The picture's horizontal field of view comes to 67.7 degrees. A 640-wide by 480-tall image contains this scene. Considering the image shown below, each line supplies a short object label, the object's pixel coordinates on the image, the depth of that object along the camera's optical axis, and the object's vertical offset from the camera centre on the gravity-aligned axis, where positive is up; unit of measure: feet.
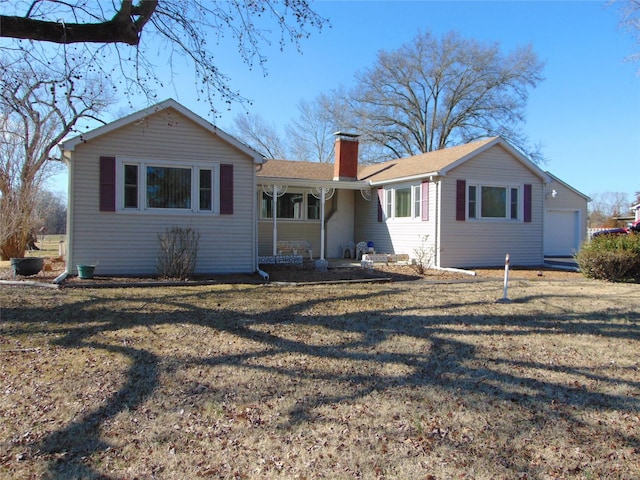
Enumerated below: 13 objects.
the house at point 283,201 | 35.45 +3.61
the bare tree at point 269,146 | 123.24 +24.22
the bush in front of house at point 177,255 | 34.35 -1.24
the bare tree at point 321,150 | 120.58 +23.37
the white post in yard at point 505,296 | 27.21 -3.20
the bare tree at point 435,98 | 105.70 +32.51
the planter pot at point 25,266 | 34.47 -2.12
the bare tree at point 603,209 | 163.22 +13.68
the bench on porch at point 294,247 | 48.85 -0.87
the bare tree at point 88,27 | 20.84 +9.60
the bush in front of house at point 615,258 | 36.35 -1.28
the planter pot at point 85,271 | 33.32 -2.37
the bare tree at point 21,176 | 47.24 +7.16
